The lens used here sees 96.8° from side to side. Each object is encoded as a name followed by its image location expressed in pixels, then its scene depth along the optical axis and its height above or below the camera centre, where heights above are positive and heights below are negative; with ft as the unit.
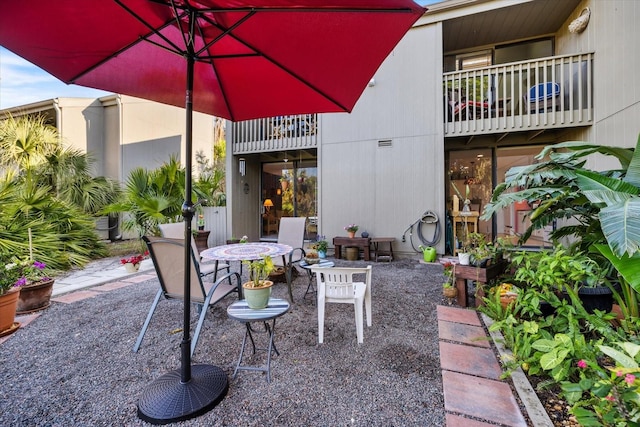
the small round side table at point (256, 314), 6.51 -2.38
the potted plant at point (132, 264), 16.79 -3.04
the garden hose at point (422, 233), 19.88 -1.11
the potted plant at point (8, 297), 9.14 -2.76
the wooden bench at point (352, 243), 20.57 -2.24
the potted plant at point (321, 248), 20.27 -2.50
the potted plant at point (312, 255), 18.58 -2.76
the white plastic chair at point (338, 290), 8.45 -2.40
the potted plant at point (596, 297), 8.30 -2.45
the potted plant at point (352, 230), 21.03 -1.26
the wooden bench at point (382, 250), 20.28 -2.64
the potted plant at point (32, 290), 10.82 -3.02
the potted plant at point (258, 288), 6.80 -1.80
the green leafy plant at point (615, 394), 4.14 -2.83
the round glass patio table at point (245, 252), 9.52 -1.44
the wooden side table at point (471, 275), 10.70 -2.40
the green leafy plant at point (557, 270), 6.72 -1.38
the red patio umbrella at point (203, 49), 5.36 +3.71
